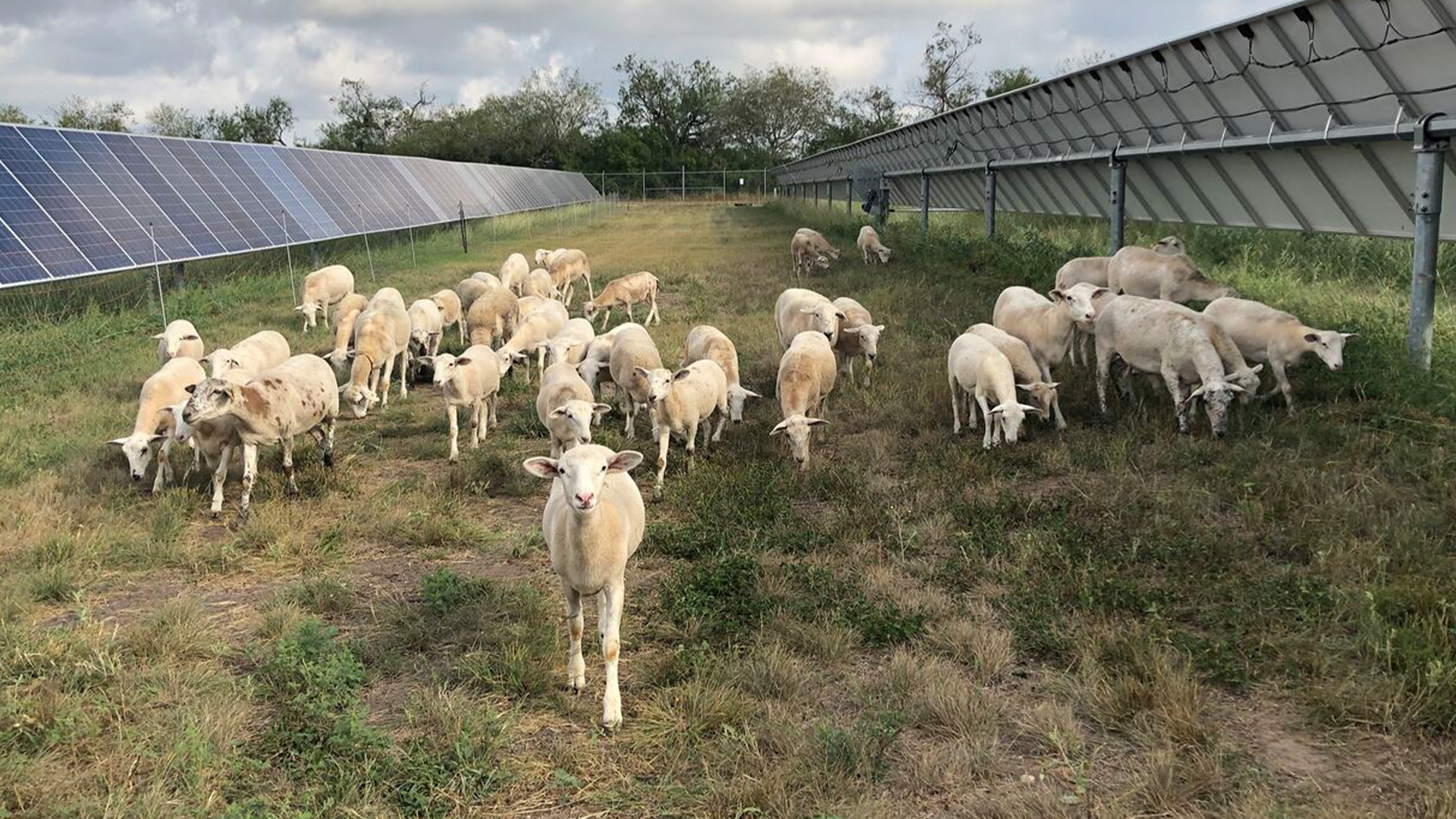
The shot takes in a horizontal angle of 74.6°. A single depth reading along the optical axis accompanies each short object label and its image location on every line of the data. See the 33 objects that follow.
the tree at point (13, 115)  51.75
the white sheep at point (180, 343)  10.86
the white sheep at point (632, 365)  9.45
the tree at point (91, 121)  62.97
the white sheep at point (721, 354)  9.41
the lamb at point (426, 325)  12.71
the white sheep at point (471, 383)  9.55
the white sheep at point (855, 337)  11.12
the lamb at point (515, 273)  17.98
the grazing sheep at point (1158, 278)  11.62
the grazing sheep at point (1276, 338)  8.73
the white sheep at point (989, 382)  8.60
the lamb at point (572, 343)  10.82
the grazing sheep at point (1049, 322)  9.98
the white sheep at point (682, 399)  8.28
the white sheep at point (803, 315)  10.83
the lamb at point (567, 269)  19.09
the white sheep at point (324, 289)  15.70
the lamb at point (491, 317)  12.95
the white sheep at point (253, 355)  9.30
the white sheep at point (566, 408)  7.16
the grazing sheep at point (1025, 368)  9.05
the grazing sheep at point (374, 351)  10.12
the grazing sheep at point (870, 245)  22.84
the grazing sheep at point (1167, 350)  8.30
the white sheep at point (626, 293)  16.45
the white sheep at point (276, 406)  7.46
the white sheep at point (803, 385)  8.33
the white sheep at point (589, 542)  4.69
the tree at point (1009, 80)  60.78
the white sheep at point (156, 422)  8.00
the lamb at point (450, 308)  14.42
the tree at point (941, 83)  61.34
